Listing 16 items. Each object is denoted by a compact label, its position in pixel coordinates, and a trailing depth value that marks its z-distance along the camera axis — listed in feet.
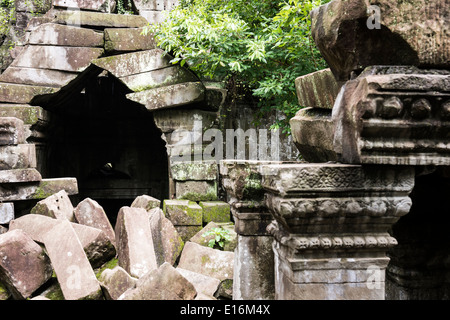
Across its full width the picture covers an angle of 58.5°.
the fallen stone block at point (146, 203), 17.16
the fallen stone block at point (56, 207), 14.39
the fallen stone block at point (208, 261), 12.79
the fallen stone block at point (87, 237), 12.30
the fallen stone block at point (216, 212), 17.90
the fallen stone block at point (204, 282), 11.34
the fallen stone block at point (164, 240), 14.11
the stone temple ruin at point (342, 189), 5.10
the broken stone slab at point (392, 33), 5.24
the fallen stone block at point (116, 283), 10.27
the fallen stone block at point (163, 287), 9.07
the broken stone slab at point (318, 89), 6.69
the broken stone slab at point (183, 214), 17.54
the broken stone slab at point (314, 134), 6.60
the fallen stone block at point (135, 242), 11.98
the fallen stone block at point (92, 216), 14.42
